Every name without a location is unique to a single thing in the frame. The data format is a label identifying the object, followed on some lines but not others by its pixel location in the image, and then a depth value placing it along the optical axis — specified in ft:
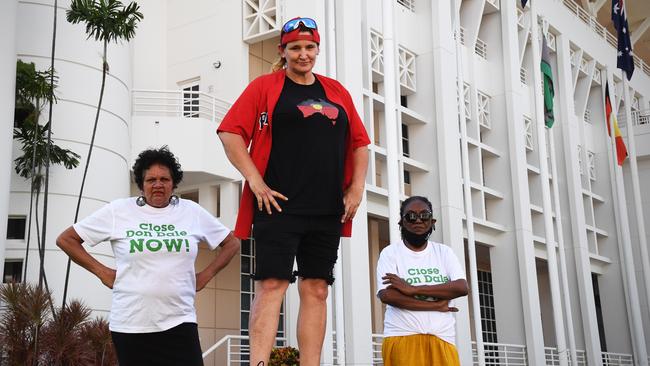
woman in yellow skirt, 17.26
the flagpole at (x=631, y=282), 80.96
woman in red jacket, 11.56
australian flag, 73.20
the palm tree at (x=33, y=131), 42.50
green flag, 69.26
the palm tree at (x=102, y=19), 43.19
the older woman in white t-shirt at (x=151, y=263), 13.83
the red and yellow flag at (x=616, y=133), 83.25
